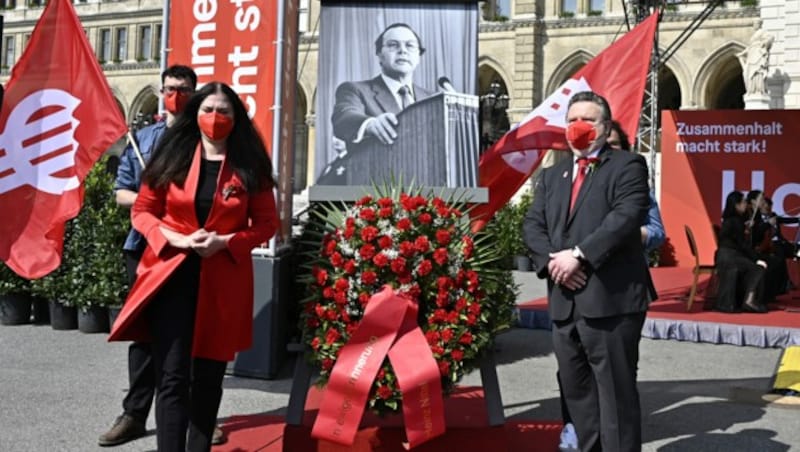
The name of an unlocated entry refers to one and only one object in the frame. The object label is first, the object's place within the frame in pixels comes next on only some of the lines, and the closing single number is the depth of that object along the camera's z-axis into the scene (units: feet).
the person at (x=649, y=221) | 14.90
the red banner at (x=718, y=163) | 45.96
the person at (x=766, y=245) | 33.76
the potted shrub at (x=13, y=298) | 27.37
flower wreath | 12.75
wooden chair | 31.50
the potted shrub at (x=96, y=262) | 25.85
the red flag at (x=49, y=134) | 15.07
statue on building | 60.75
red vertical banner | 19.81
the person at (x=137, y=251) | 14.01
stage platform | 26.78
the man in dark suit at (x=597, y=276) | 11.71
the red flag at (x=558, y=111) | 19.89
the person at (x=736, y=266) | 31.01
